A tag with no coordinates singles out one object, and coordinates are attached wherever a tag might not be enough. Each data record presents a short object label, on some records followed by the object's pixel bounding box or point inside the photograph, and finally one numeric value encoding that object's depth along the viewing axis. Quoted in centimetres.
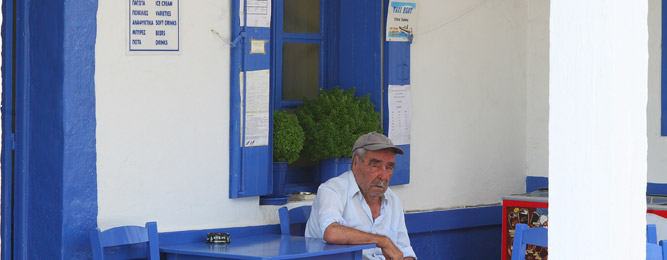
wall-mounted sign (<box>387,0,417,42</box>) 684
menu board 544
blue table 507
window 671
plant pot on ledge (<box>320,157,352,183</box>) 662
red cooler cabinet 700
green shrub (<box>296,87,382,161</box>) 650
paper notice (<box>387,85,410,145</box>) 688
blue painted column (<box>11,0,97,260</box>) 506
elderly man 579
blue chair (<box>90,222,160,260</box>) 502
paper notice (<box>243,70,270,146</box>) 596
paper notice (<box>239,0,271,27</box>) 593
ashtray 561
